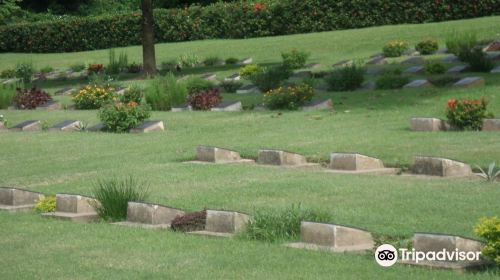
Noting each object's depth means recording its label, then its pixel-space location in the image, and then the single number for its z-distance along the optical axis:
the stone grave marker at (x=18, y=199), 11.23
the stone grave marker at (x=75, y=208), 10.30
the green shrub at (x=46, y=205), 10.87
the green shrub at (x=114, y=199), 10.10
